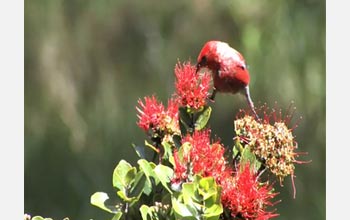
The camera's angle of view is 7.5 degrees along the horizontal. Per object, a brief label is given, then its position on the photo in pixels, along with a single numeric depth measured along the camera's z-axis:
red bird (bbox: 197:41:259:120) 4.50
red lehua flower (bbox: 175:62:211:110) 4.42
